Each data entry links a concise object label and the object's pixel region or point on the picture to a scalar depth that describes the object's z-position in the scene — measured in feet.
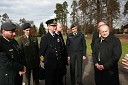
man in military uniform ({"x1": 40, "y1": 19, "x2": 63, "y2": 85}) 9.85
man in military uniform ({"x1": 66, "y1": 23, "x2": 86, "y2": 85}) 11.91
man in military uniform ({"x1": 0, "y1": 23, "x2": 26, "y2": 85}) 7.08
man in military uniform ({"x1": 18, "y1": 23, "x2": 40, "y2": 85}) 9.85
